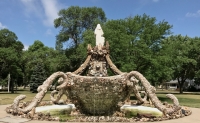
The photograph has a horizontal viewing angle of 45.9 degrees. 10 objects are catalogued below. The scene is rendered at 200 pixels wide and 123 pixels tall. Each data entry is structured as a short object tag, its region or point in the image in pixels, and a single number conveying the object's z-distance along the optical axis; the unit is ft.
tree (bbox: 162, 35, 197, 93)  132.14
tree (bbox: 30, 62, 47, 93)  126.52
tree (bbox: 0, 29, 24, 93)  117.60
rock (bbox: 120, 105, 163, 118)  42.31
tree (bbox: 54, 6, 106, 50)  130.31
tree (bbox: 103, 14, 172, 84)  73.41
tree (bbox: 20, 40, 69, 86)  131.54
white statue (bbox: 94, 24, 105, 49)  45.56
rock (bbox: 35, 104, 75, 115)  43.04
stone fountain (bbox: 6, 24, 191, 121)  35.12
